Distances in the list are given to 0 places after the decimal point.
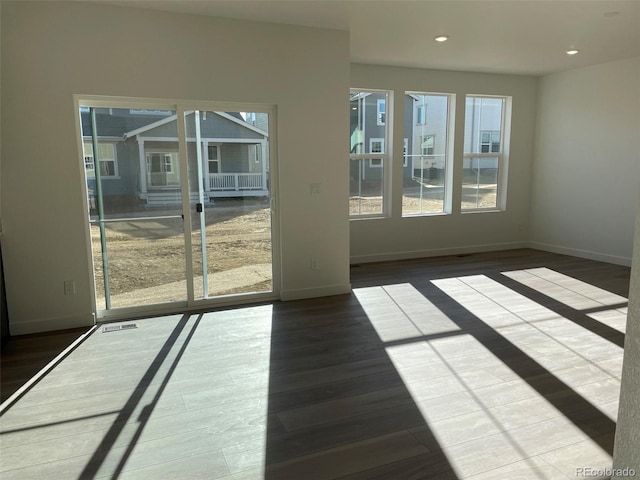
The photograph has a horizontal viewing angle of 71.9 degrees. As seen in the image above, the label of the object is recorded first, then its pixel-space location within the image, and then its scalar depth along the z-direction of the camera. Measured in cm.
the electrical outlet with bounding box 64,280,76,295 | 377
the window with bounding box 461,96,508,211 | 661
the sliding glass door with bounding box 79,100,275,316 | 393
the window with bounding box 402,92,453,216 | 626
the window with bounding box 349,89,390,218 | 597
